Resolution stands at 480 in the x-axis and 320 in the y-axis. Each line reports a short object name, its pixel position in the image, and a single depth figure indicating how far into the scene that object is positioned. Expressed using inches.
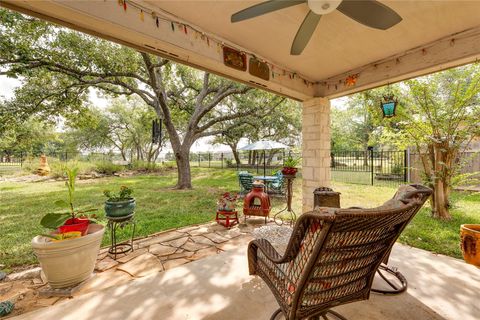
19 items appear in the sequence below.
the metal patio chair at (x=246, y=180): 245.8
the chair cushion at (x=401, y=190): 51.4
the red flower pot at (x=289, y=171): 143.2
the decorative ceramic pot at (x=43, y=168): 423.2
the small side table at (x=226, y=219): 150.4
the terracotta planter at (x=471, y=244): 91.5
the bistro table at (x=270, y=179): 247.2
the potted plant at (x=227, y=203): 153.1
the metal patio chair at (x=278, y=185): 250.4
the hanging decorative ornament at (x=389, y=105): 126.5
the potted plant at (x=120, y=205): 101.2
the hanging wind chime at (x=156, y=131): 229.7
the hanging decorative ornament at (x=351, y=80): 139.2
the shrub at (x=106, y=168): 465.7
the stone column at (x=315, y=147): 158.2
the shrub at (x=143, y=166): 544.7
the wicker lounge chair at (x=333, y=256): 38.6
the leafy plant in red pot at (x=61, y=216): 82.1
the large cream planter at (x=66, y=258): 77.5
